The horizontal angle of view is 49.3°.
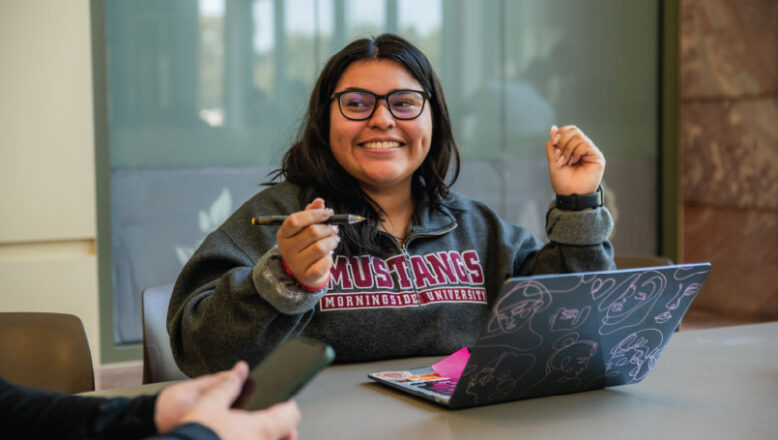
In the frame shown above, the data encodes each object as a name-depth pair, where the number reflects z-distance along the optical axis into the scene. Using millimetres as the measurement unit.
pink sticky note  1271
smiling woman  1508
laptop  1002
